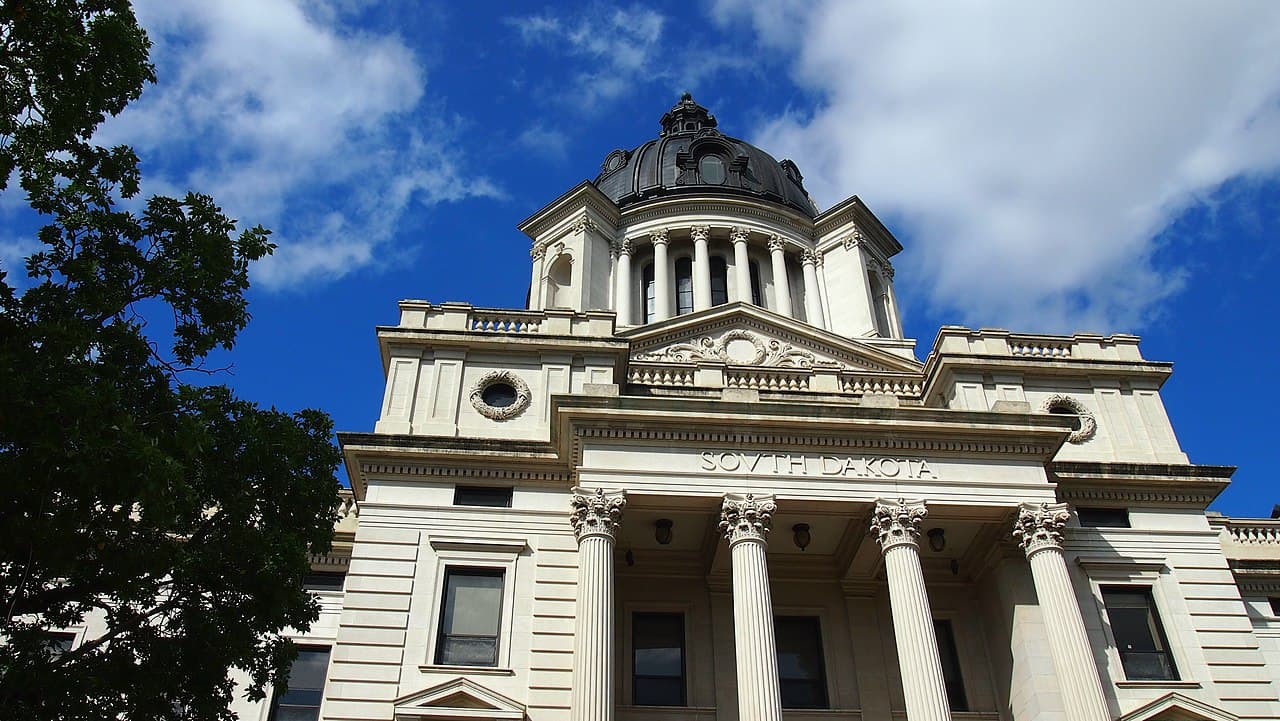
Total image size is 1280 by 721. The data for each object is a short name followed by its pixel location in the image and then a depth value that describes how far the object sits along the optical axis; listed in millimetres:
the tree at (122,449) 11727
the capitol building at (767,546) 18625
